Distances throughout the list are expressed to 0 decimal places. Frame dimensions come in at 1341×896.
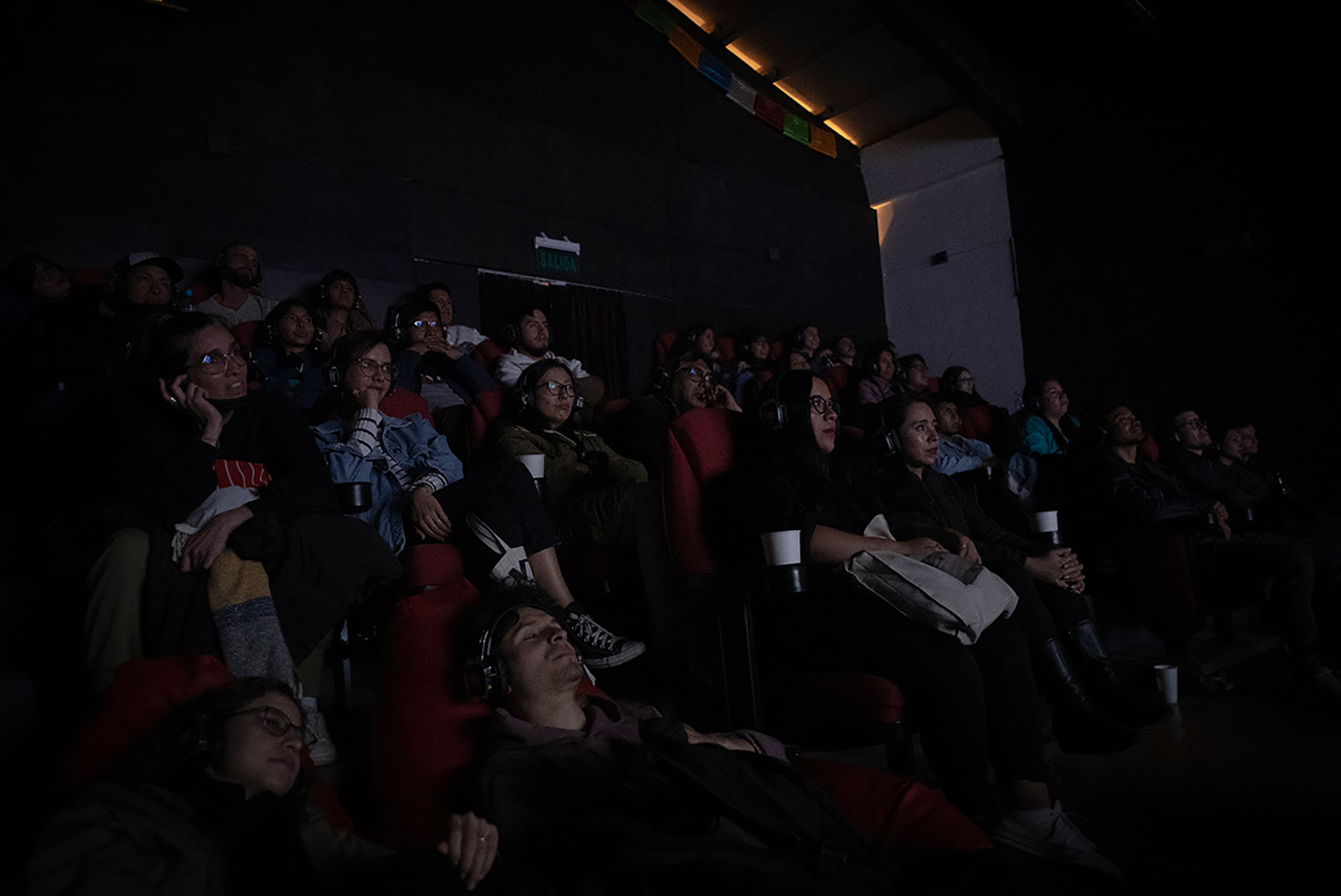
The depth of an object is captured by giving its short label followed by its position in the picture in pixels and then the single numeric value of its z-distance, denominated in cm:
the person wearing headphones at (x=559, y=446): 274
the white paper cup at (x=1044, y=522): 241
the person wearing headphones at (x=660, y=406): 311
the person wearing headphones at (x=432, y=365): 354
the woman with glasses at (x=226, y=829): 100
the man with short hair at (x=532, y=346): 391
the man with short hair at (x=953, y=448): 403
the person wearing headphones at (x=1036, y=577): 203
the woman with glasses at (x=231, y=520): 165
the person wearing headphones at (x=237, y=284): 383
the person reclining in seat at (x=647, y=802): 111
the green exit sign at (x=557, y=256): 554
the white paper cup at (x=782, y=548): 163
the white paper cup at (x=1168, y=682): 255
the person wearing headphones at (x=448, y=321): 430
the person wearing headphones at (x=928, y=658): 158
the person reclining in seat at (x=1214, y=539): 286
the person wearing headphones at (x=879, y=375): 518
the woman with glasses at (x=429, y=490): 207
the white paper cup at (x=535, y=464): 232
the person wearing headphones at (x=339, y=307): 390
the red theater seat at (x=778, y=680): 164
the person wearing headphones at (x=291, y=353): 335
